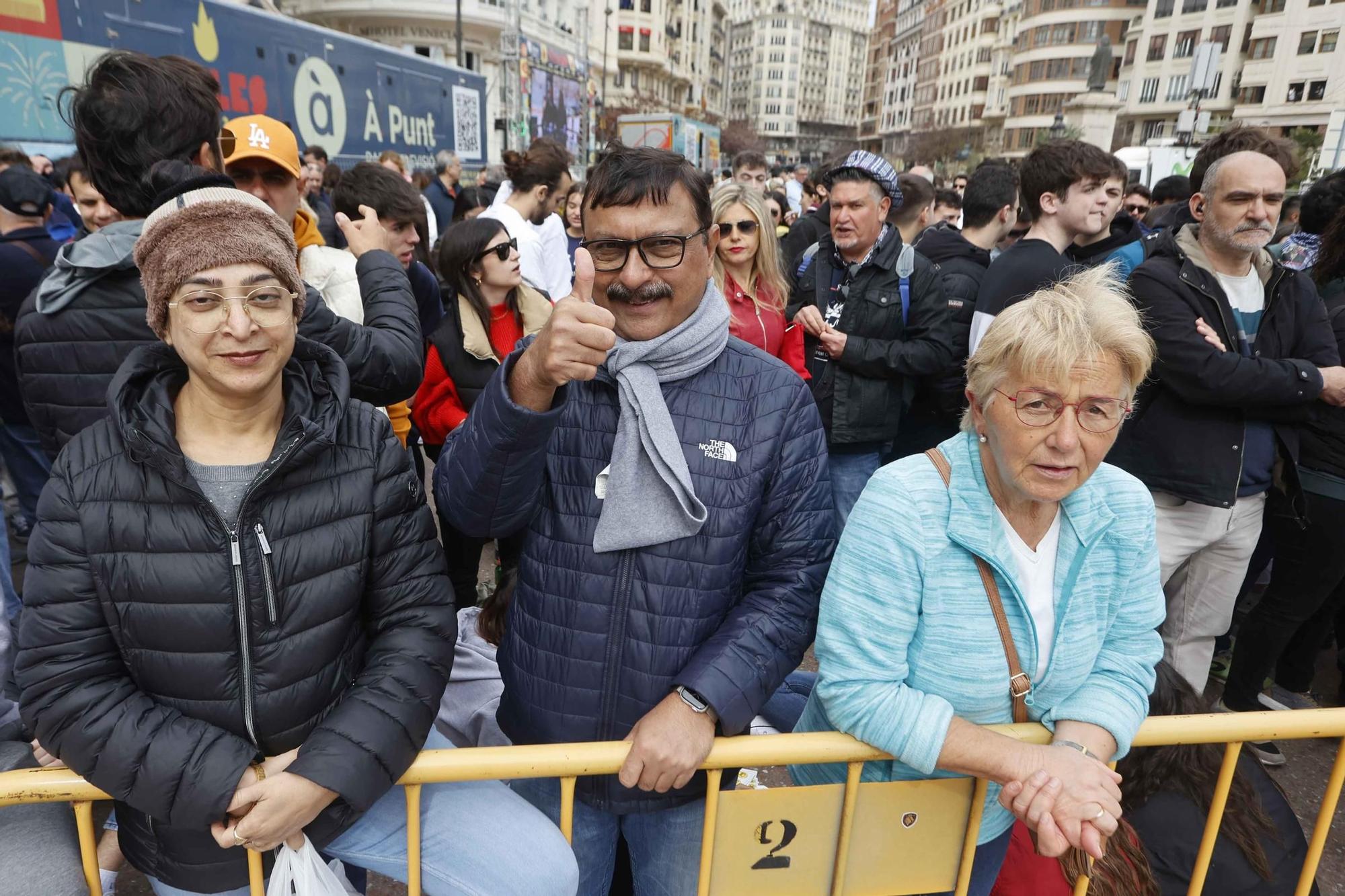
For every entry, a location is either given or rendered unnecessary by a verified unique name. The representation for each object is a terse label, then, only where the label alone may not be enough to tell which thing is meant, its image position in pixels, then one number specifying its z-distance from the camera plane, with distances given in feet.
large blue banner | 26.21
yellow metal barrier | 4.92
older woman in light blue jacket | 5.02
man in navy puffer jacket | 5.25
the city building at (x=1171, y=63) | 165.99
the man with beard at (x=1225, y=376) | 9.14
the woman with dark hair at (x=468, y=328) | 11.55
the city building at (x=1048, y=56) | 212.02
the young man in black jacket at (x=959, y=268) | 13.03
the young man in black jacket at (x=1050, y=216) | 11.49
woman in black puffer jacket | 4.60
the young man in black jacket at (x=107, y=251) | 6.13
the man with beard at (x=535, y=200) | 16.87
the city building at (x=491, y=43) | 94.27
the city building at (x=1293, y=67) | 142.10
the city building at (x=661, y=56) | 220.84
